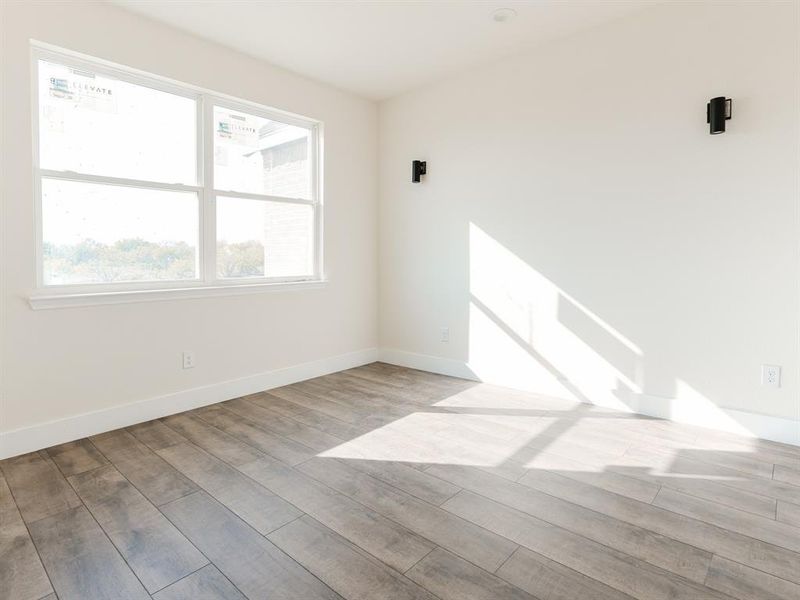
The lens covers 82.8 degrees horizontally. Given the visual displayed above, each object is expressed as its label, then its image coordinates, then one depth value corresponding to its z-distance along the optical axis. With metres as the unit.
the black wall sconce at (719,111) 2.75
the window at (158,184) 2.79
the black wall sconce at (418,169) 4.38
